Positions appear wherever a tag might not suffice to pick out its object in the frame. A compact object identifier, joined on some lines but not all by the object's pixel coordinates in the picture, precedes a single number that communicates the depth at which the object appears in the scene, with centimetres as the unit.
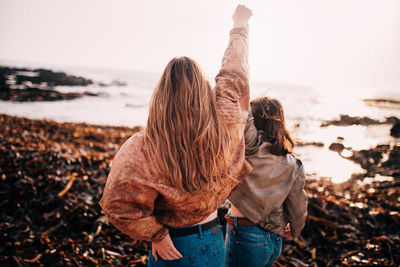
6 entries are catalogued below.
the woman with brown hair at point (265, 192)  189
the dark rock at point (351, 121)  2041
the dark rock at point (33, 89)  2257
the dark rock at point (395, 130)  1566
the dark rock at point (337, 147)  1165
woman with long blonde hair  123
